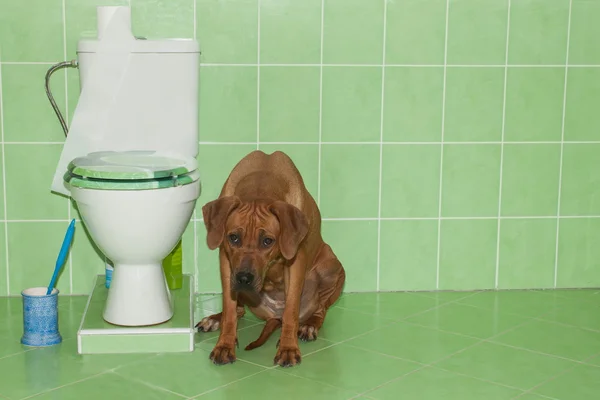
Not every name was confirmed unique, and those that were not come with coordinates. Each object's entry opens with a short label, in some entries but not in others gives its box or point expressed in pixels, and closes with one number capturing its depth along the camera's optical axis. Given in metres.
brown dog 2.68
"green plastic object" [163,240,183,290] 3.43
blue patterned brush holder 2.93
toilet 2.82
